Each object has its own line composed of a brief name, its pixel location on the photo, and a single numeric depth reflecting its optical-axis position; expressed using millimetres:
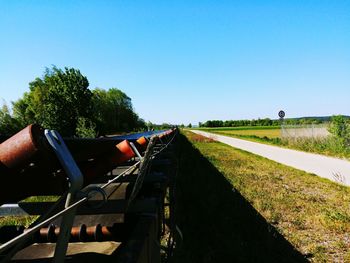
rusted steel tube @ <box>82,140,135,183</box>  1663
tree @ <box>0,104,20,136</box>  69138
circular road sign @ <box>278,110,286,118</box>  43578
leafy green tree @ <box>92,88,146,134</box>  105312
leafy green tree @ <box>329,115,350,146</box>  22562
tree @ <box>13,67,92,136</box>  71375
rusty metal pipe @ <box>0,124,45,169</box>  931
